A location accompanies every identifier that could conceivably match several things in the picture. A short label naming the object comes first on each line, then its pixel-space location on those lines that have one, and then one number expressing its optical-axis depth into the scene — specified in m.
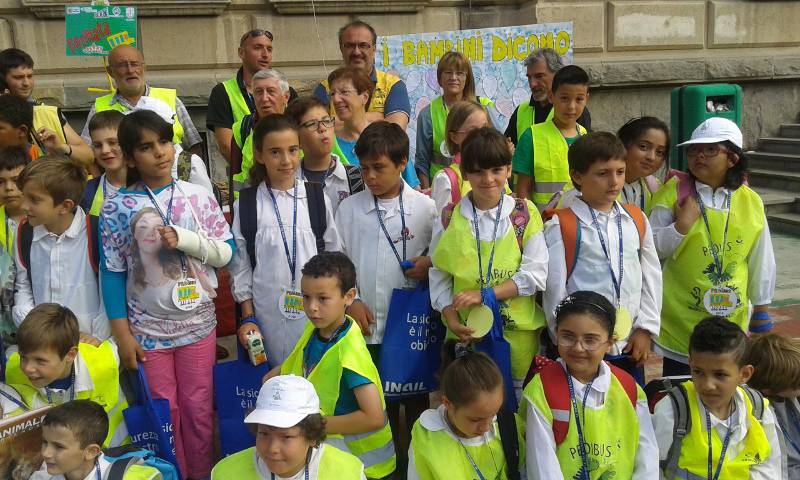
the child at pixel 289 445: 2.57
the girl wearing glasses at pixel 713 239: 3.71
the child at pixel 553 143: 4.28
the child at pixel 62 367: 3.08
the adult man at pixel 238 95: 5.16
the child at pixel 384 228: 3.55
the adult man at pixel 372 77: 5.17
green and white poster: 5.45
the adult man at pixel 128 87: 4.88
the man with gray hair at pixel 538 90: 5.16
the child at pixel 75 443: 2.77
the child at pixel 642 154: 3.91
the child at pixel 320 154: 3.90
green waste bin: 7.86
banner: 7.79
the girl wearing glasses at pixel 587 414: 2.91
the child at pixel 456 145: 3.82
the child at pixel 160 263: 3.36
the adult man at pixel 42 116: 4.53
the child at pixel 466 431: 2.80
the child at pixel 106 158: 3.74
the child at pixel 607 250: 3.38
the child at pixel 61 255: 3.37
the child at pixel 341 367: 2.96
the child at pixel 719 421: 2.97
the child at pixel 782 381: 3.28
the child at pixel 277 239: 3.55
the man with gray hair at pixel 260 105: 4.52
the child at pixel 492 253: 3.32
